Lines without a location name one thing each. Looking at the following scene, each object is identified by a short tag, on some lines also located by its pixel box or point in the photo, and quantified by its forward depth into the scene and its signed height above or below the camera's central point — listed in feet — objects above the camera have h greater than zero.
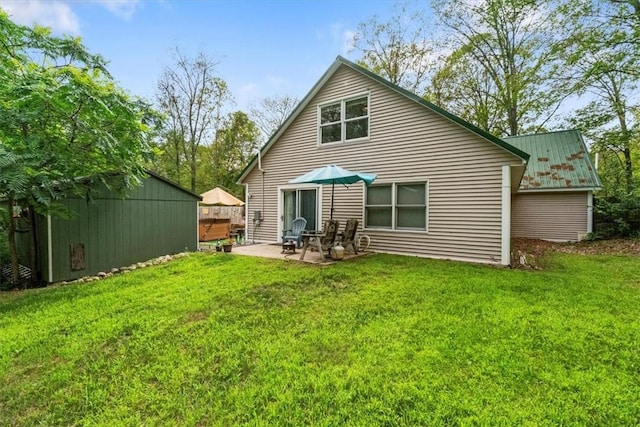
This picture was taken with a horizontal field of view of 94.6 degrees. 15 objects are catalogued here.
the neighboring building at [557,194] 37.86 +1.81
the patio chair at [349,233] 25.38 -2.28
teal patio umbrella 22.66 +2.32
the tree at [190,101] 62.34 +22.95
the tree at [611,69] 36.50 +18.62
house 22.49 +3.27
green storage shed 23.15 -2.30
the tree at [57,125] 16.34 +5.05
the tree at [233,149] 77.36 +15.37
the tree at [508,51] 44.57 +28.89
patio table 23.27 -2.63
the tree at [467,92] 60.23 +24.33
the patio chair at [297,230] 29.43 -2.51
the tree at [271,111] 78.89 +25.78
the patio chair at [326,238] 23.39 -2.55
